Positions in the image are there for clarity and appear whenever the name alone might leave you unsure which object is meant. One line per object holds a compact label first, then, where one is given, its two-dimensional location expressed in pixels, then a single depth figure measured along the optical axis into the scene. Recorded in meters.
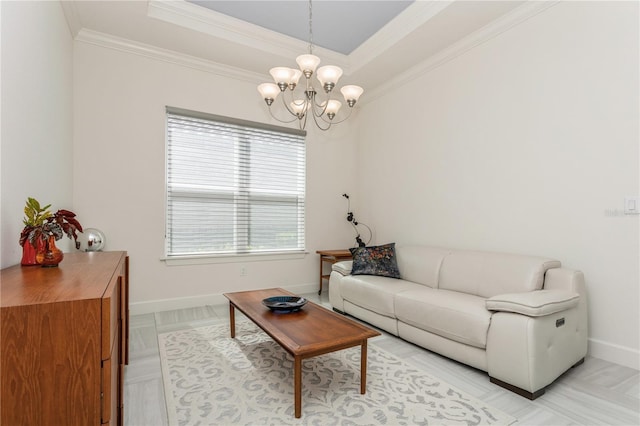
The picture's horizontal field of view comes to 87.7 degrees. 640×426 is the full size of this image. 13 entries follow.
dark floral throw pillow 3.68
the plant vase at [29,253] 1.72
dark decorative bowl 2.48
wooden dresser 1.01
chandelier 2.67
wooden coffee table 1.86
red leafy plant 1.69
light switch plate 2.38
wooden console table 4.52
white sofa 2.05
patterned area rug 1.85
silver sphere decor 3.16
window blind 3.97
